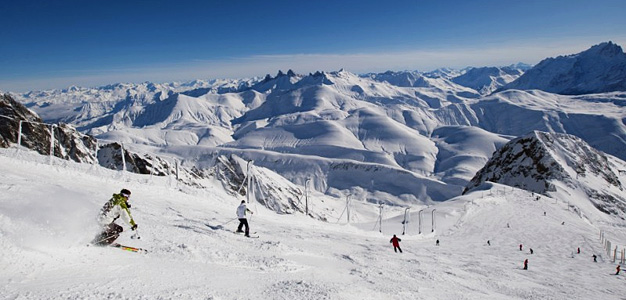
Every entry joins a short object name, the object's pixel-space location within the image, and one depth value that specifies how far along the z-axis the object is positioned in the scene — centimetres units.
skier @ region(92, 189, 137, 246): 1027
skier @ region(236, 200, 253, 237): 1666
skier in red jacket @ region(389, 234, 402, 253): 2106
